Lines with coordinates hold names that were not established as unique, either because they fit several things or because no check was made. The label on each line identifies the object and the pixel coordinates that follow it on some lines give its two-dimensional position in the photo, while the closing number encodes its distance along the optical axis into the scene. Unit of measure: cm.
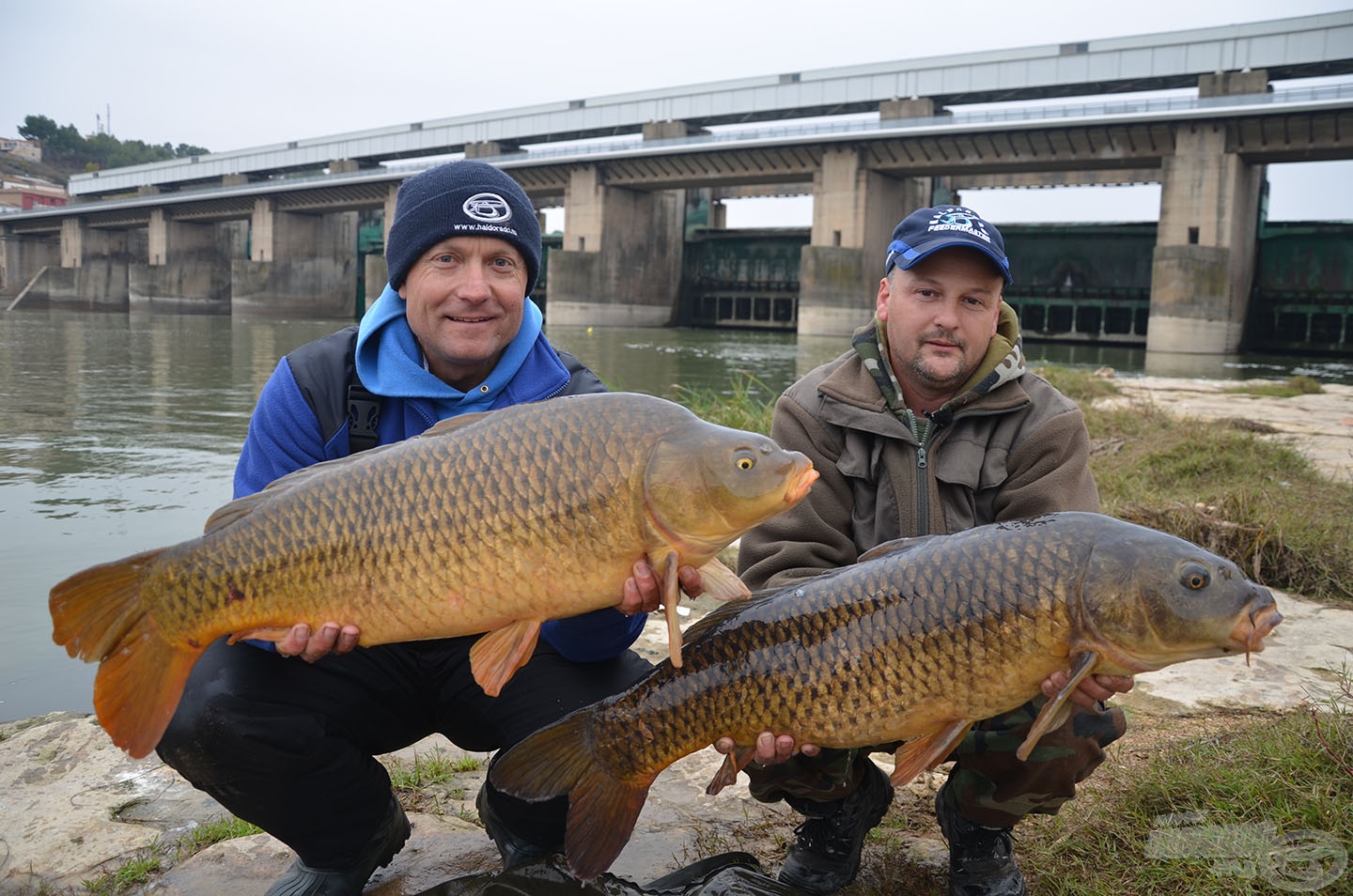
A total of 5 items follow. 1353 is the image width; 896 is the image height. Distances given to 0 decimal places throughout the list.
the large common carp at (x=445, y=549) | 200
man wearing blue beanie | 230
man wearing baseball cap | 245
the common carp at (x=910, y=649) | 184
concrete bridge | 2744
